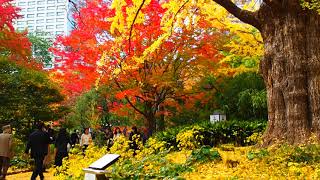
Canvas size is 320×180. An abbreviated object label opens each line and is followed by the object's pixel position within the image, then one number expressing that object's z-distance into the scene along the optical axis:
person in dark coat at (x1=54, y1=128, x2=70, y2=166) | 8.53
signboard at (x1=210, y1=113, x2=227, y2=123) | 12.56
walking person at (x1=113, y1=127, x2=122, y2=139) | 13.18
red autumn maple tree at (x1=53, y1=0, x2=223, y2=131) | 11.52
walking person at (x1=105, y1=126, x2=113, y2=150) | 11.05
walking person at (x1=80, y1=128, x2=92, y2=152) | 9.86
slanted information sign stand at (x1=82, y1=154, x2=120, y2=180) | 4.03
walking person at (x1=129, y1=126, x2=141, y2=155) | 8.24
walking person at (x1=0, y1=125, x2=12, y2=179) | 7.17
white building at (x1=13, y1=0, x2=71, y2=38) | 92.42
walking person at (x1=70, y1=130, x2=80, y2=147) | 12.32
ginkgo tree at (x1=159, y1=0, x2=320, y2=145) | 6.90
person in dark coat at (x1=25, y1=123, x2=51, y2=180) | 7.10
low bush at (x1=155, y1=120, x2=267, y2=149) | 11.01
